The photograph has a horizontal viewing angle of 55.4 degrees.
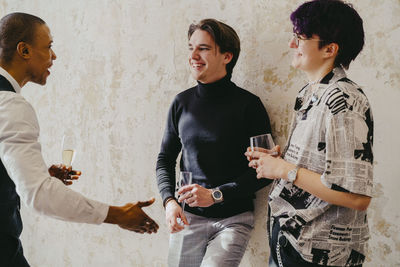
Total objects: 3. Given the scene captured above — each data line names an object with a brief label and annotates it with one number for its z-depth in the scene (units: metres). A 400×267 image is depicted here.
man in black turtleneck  1.89
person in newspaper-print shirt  1.22
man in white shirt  1.33
